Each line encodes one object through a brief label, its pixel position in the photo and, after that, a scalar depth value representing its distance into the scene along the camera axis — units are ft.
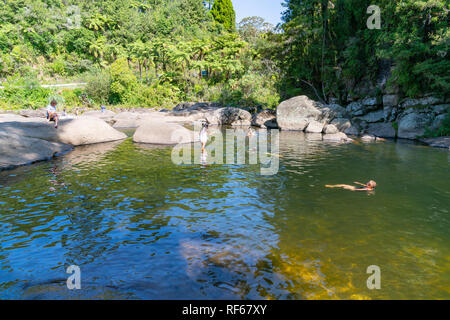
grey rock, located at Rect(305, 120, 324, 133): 80.27
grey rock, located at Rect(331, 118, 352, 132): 77.51
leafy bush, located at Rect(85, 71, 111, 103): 126.52
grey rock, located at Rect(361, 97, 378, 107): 82.51
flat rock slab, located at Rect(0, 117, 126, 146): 49.77
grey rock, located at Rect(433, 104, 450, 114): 65.16
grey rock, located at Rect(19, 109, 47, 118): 97.65
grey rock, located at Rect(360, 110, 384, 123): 79.92
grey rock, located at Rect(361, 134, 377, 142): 65.92
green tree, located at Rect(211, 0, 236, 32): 173.17
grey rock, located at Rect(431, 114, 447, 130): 63.89
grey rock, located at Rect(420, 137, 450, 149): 56.22
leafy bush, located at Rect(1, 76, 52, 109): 115.65
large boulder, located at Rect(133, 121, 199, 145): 58.54
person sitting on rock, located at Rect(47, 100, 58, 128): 53.11
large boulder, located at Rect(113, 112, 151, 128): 91.50
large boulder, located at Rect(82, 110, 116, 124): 100.01
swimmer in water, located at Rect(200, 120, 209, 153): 48.87
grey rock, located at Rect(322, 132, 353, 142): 65.46
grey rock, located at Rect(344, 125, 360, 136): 74.92
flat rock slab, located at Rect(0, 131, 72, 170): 39.31
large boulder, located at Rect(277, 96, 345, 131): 82.07
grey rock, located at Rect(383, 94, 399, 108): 76.18
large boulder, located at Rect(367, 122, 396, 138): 71.26
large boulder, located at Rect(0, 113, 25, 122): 71.01
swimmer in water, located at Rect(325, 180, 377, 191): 30.19
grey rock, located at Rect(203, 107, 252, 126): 100.58
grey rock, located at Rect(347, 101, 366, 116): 84.74
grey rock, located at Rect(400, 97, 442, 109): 67.56
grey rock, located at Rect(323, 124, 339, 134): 75.61
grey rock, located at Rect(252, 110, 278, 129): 93.46
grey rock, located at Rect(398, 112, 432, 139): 66.13
